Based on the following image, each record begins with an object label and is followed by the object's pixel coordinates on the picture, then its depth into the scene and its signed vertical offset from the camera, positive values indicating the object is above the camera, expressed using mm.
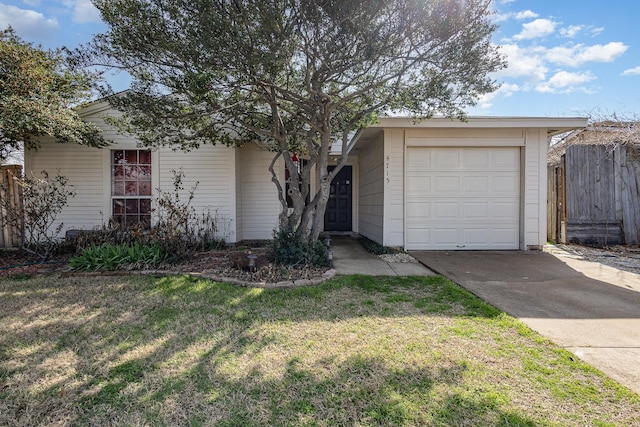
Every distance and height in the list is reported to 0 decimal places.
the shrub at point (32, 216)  5906 -77
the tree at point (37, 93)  5137 +2144
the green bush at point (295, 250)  5102 -651
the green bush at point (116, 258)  5148 -777
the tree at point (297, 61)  3963 +2226
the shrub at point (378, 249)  6730 -843
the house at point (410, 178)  6859 +786
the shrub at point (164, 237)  5676 -482
